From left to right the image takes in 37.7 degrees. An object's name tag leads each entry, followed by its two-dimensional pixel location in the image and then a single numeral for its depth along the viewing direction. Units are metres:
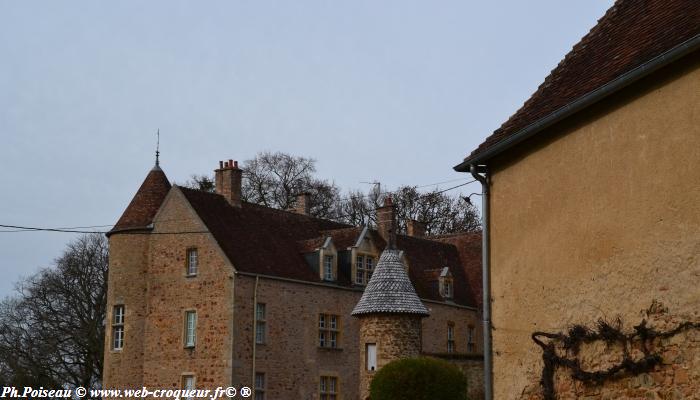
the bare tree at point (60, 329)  42.19
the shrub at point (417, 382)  23.59
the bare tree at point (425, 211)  49.00
